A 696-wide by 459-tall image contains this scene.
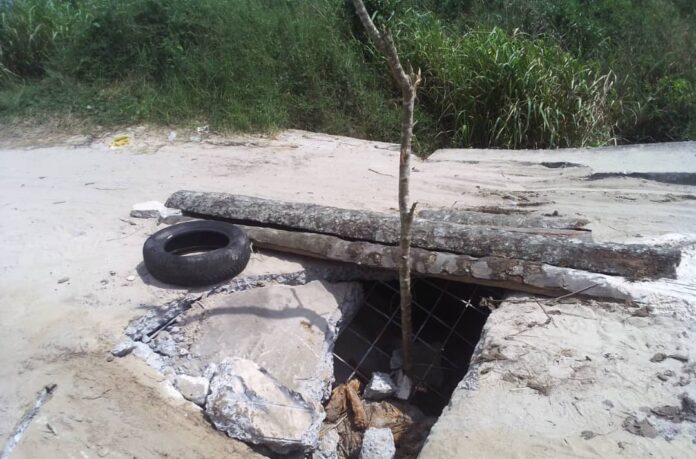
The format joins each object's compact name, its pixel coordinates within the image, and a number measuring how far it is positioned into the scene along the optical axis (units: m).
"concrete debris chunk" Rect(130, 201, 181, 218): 5.28
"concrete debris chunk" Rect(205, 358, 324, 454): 3.34
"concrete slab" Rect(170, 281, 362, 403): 3.79
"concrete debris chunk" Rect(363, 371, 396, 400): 4.05
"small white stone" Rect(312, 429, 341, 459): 3.62
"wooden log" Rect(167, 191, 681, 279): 3.85
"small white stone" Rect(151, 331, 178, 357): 3.86
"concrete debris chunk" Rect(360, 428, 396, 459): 3.49
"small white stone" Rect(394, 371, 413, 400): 4.08
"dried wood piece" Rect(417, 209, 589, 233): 4.73
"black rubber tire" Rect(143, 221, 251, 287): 4.16
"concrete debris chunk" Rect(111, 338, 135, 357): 3.68
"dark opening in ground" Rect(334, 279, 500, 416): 4.34
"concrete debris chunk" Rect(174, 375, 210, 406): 3.52
